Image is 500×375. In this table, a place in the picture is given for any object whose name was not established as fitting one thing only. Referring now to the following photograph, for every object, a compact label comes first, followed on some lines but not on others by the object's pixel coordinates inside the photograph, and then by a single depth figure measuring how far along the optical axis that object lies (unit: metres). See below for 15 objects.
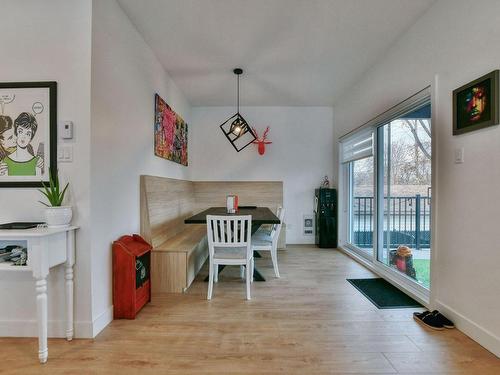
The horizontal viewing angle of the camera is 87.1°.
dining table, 2.89
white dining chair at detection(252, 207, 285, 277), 3.28
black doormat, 2.58
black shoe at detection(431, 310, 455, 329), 2.12
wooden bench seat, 2.88
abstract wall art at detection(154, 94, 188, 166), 3.39
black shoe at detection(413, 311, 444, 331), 2.11
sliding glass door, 3.00
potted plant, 1.81
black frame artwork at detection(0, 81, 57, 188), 1.98
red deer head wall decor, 5.17
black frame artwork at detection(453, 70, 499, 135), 1.80
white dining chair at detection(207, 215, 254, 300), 2.67
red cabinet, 2.26
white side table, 1.63
